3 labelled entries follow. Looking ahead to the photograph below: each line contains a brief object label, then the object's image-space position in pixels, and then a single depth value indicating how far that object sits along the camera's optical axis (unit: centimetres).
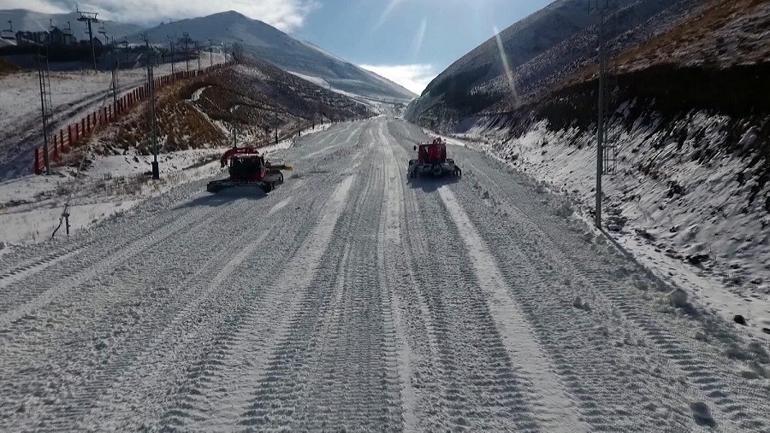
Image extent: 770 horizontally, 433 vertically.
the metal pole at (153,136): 2267
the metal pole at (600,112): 1061
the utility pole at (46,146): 2289
